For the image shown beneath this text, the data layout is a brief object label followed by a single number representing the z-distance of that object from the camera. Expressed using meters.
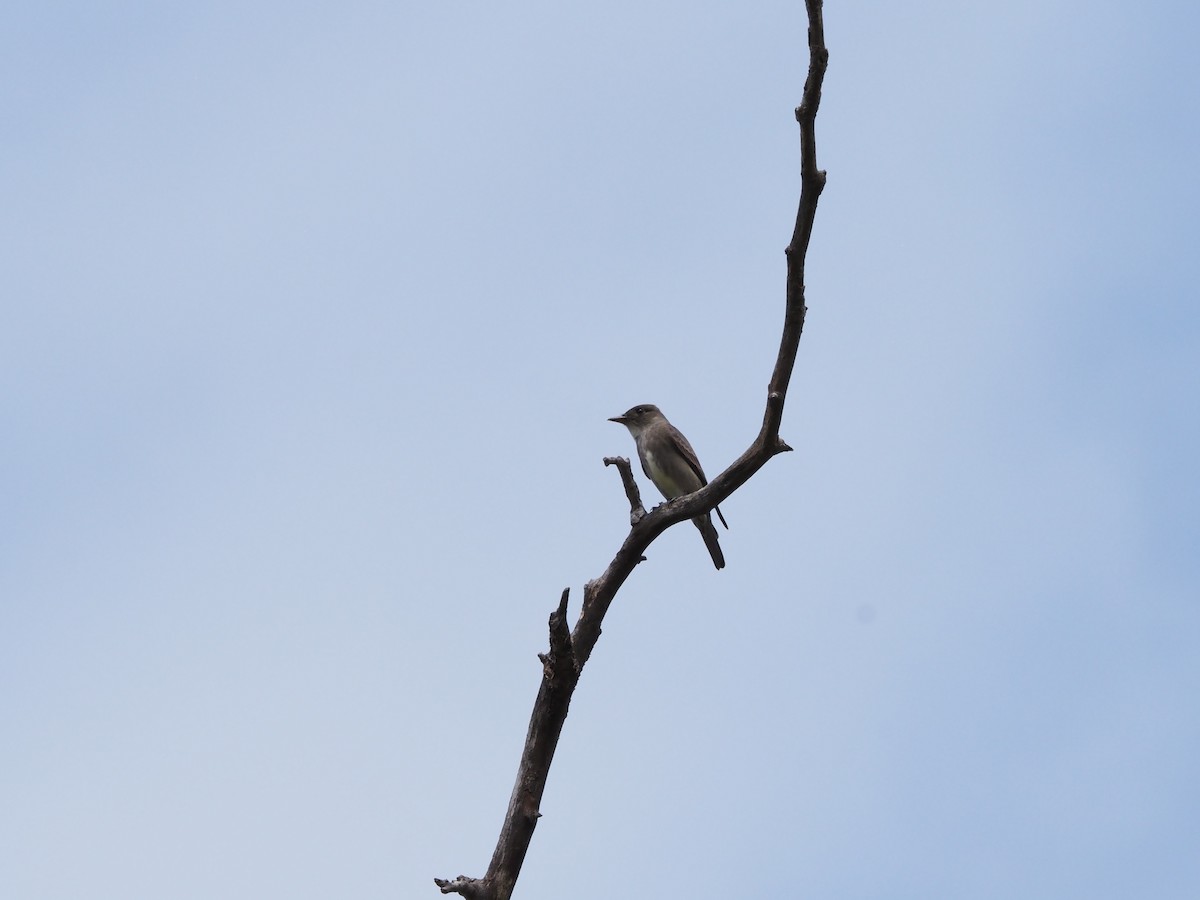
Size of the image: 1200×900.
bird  25.03
